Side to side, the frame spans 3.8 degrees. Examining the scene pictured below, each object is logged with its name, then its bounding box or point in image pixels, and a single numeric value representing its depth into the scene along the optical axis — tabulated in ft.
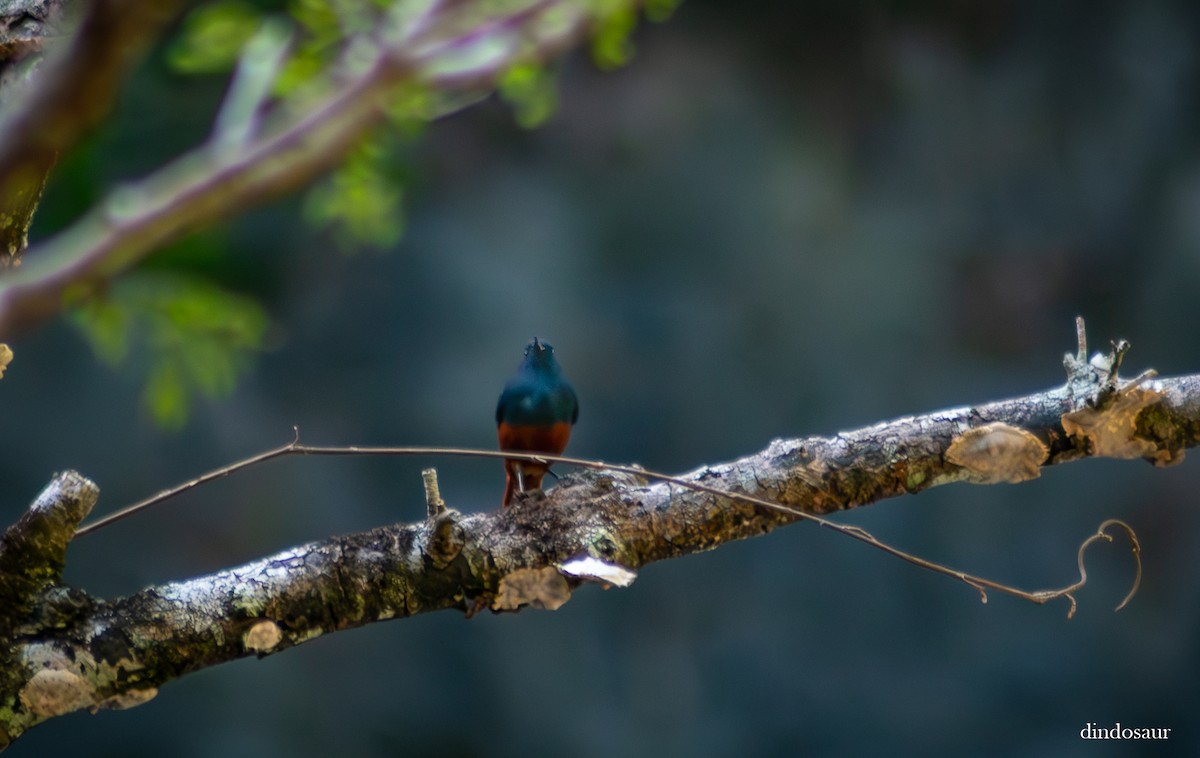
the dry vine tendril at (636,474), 39.23
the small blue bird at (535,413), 40.59
